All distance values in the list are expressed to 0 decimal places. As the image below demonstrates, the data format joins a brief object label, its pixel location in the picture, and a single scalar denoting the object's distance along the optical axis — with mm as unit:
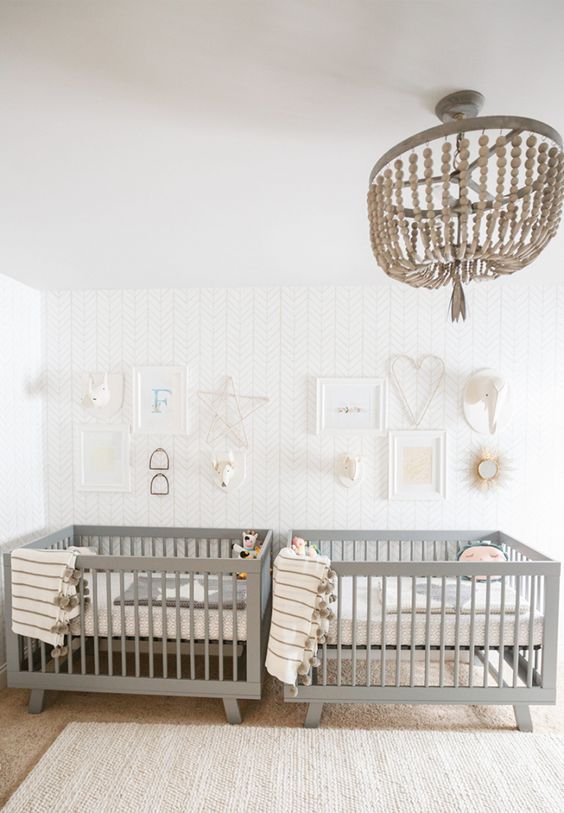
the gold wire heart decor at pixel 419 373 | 3109
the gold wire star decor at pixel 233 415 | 3164
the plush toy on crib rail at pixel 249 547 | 2887
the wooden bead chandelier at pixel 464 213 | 1017
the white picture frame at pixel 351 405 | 3113
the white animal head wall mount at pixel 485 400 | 2922
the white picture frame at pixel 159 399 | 3172
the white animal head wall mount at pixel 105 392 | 3119
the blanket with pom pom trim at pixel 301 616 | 2229
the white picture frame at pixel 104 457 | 3207
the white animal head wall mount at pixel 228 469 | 3035
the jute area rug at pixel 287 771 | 1890
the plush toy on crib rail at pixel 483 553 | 2879
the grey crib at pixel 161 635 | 2340
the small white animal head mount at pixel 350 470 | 3049
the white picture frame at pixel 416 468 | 3107
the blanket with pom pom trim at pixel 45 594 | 2340
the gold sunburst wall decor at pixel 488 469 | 3064
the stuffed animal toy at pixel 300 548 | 2442
